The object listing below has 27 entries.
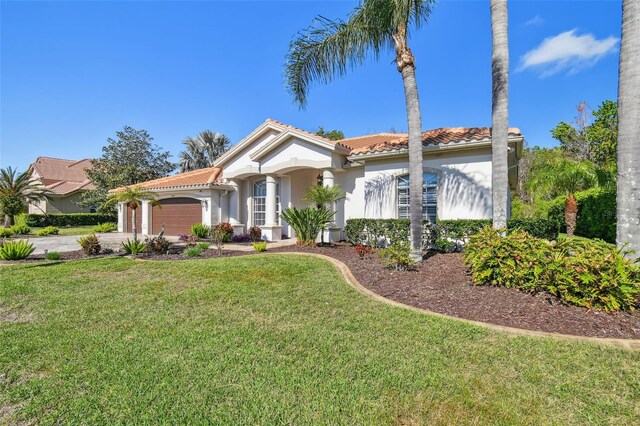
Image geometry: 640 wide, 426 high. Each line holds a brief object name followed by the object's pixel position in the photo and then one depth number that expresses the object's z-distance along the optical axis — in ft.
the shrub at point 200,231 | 59.31
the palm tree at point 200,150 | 127.65
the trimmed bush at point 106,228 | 83.51
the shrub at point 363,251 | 34.12
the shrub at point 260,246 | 41.23
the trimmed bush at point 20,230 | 76.53
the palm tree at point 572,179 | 54.85
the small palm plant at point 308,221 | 42.80
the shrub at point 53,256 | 36.99
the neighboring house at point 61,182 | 115.65
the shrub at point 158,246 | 40.96
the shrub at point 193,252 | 39.01
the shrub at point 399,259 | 27.22
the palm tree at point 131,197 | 43.80
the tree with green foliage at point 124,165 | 102.22
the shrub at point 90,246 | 40.63
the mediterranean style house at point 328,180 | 38.40
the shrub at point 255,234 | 53.72
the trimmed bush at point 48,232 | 75.26
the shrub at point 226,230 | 52.44
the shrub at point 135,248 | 40.91
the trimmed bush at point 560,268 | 16.96
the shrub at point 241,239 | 54.19
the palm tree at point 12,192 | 89.35
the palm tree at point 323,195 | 42.88
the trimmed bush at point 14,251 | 37.04
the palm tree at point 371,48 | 29.63
